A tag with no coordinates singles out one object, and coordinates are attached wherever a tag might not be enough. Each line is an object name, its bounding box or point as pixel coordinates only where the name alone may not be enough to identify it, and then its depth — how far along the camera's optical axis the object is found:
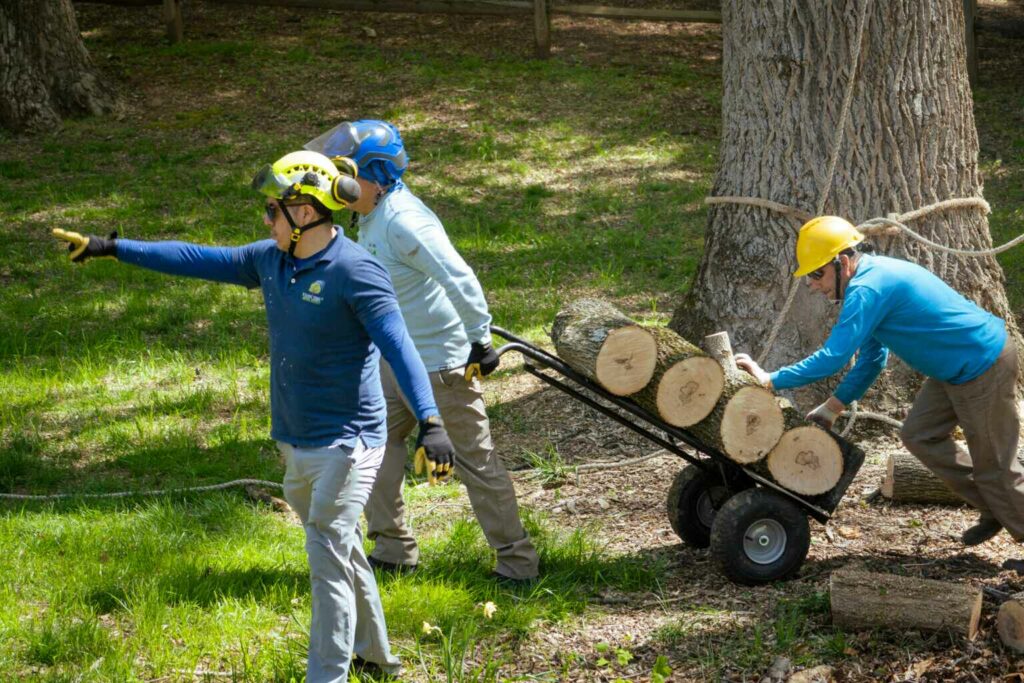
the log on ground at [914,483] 11.30
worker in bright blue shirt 9.30
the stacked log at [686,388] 9.60
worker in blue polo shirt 7.73
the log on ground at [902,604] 8.70
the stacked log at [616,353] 9.52
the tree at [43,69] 24.11
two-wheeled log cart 9.73
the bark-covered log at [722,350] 9.89
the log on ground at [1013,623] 8.54
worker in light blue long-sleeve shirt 9.35
